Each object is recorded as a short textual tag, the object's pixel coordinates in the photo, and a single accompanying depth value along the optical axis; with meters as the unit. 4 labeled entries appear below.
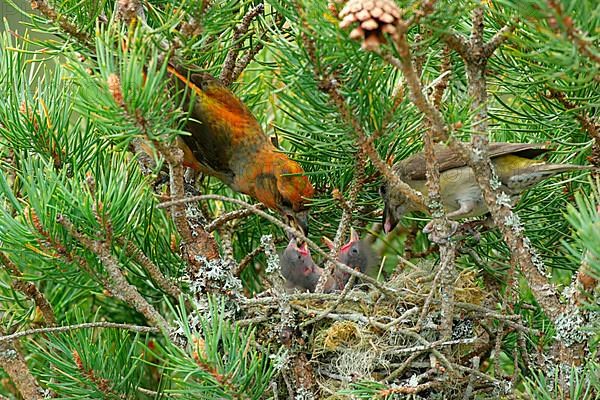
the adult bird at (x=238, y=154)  6.82
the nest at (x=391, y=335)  5.11
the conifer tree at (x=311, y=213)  3.80
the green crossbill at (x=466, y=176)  5.91
